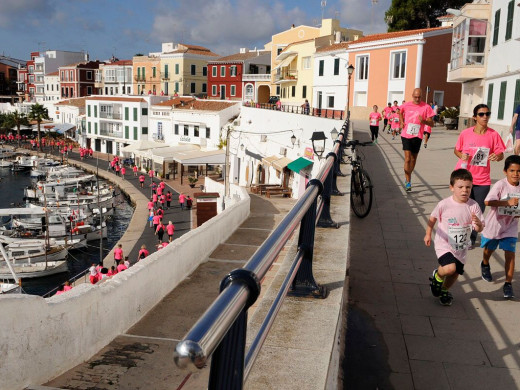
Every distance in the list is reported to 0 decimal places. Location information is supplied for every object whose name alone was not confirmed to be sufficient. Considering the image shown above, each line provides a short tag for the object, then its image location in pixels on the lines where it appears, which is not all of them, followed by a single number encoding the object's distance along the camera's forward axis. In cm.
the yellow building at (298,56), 5138
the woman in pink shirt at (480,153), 650
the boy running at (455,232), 473
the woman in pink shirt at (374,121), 1881
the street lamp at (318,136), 1180
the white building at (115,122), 5925
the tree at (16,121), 7900
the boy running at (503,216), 527
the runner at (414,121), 910
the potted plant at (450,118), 3053
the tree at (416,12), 5100
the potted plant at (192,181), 4442
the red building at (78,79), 8700
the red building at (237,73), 6438
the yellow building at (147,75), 7531
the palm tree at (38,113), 7194
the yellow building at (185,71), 7094
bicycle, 781
